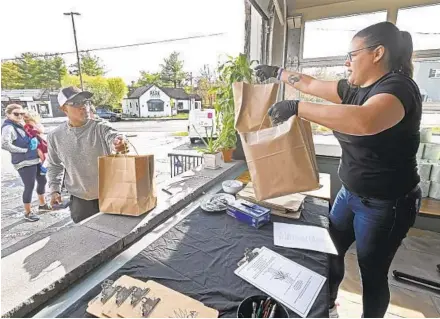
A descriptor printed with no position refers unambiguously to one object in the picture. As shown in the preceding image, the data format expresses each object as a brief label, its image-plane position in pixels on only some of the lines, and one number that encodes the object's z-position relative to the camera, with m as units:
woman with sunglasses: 2.20
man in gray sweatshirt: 1.40
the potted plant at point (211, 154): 1.95
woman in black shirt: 0.83
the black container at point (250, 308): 0.62
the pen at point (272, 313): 0.61
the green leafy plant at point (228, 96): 1.93
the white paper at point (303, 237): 0.96
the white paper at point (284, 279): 0.70
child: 2.32
